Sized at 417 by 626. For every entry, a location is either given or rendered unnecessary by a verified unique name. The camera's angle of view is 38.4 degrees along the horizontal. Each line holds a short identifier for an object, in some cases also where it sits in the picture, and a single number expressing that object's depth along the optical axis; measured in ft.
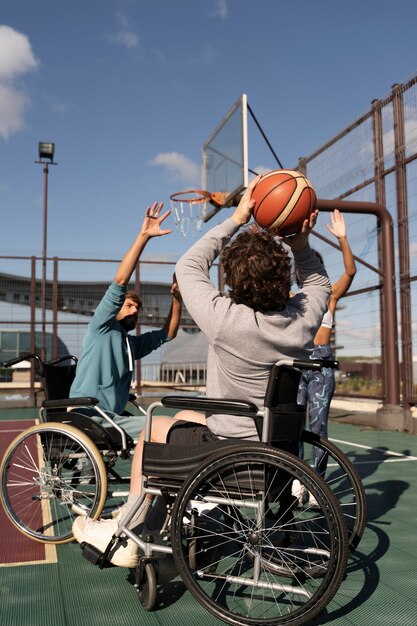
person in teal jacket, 10.07
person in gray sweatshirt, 7.52
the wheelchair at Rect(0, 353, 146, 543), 9.61
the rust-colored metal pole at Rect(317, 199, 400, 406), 28.25
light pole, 65.95
